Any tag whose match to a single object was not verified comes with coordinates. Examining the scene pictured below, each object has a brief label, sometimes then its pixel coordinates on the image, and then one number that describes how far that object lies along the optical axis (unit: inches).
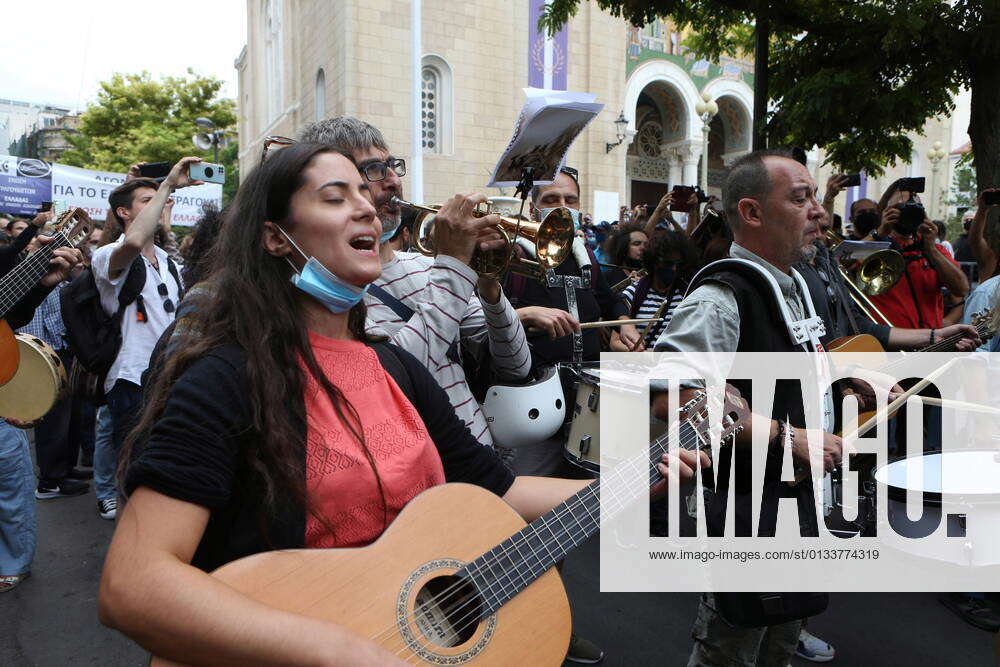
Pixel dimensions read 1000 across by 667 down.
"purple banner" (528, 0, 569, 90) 850.1
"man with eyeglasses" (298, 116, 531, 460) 93.1
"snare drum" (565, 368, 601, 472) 143.4
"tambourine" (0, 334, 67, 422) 150.0
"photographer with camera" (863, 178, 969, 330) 223.5
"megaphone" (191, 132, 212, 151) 551.6
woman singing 48.5
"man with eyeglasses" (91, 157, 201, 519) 177.8
